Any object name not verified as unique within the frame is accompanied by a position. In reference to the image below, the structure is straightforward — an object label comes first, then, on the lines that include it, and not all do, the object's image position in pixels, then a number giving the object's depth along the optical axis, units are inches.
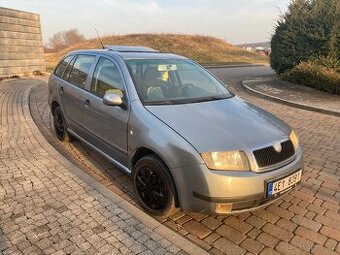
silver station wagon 124.7
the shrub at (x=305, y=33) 513.0
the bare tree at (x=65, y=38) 2417.6
